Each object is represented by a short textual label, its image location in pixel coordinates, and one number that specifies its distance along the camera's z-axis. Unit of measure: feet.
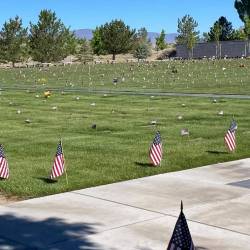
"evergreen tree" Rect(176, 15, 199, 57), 351.67
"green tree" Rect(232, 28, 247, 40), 346.37
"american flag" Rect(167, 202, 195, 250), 17.21
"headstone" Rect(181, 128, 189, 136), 56.44
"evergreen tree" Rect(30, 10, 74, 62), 306.35
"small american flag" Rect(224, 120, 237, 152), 48.52
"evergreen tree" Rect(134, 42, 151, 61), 366.63
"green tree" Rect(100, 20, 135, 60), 351.05
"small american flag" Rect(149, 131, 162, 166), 43.19
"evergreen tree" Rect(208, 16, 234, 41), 395.55
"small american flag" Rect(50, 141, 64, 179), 38.37
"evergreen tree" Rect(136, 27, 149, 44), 445.78
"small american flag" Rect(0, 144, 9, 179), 39.55
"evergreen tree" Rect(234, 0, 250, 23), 343.26
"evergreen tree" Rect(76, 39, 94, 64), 347.77
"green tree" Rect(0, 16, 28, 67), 296.71
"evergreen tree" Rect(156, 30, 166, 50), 455.22
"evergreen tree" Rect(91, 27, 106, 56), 373.28
